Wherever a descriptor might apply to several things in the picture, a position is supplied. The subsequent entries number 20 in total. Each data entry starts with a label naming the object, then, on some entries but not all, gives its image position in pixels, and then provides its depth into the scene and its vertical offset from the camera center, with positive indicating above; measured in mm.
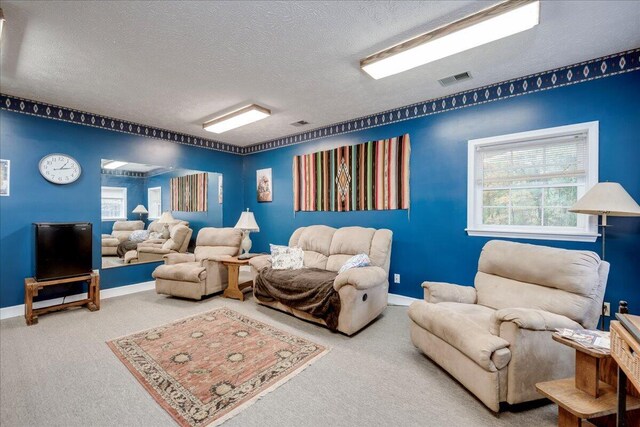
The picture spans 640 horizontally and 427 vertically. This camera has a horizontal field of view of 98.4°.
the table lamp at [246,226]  4520 -255
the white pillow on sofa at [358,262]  3137 -584
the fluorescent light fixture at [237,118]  3613 +1302
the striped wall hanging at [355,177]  3842 +531
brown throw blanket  2861 -904
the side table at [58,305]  3107 -1025
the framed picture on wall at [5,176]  3305 +407
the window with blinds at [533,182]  2711 +328
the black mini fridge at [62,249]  3254 -482
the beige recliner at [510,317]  1710 -775
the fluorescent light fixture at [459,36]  1858 +1335
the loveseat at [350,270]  2764 -659
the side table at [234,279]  3970 -1001
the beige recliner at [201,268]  3836 -813
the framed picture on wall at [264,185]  5520 +527
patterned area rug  1842 -1269
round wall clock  3573 +558
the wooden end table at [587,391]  1364 -960
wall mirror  4152 +24
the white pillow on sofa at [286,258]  3721 -643
